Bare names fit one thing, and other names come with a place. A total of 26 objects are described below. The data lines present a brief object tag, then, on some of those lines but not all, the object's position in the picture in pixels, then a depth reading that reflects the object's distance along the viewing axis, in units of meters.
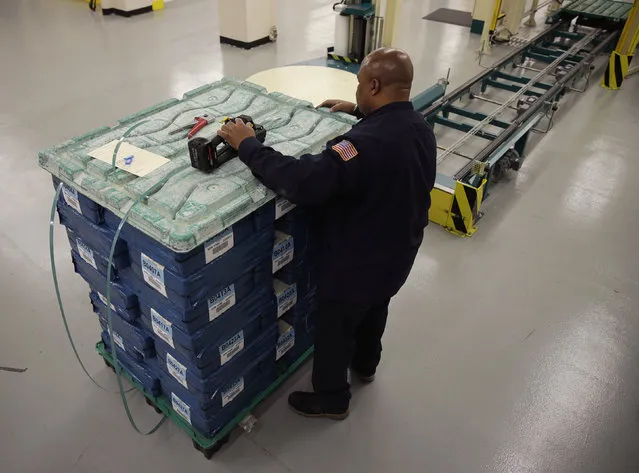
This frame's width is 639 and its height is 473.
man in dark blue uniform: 1.88
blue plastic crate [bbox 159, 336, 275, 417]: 2.28
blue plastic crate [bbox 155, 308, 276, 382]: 2.11
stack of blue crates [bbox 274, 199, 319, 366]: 2.29
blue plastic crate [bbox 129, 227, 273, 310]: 1.86
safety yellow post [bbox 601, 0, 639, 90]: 6.91
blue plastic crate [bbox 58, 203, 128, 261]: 2.09
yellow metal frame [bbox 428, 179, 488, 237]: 4.07
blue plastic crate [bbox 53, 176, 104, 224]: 2.09
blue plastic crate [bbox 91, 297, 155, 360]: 2.35
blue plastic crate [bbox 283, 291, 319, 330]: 2.63
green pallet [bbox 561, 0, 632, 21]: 8.30
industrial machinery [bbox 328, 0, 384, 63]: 6.66
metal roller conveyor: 4.25
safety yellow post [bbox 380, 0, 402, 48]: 6.54
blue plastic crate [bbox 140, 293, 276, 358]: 2.03
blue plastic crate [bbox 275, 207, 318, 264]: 2.26
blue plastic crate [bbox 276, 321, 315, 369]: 2.65
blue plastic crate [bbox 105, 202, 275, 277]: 1.81
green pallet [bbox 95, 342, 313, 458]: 2.47
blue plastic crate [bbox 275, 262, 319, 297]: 2.42
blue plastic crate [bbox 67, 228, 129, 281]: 2.10
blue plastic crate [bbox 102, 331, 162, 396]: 2.51
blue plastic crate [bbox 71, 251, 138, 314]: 2.22
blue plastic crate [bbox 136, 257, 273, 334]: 1.96
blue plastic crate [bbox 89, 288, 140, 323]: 2.28
